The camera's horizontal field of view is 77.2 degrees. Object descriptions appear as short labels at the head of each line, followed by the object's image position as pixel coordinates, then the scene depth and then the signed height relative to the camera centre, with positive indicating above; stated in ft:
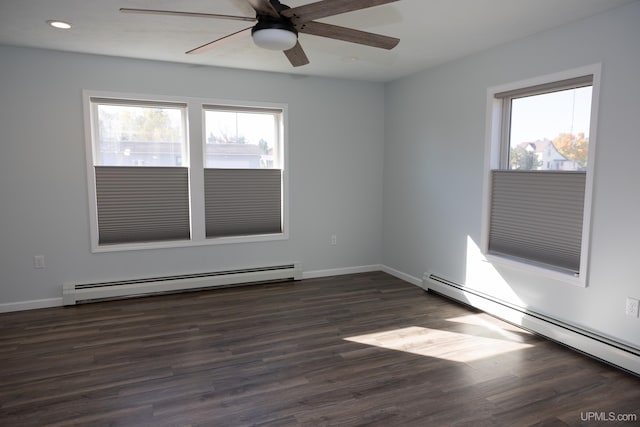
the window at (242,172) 15.28 +0.09
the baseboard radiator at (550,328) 9.03 -3.97
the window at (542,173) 10.11 +0.09
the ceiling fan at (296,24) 6.68 +2.79
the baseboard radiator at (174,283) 13.49 -3.98
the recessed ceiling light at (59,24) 9.98 +3.75
